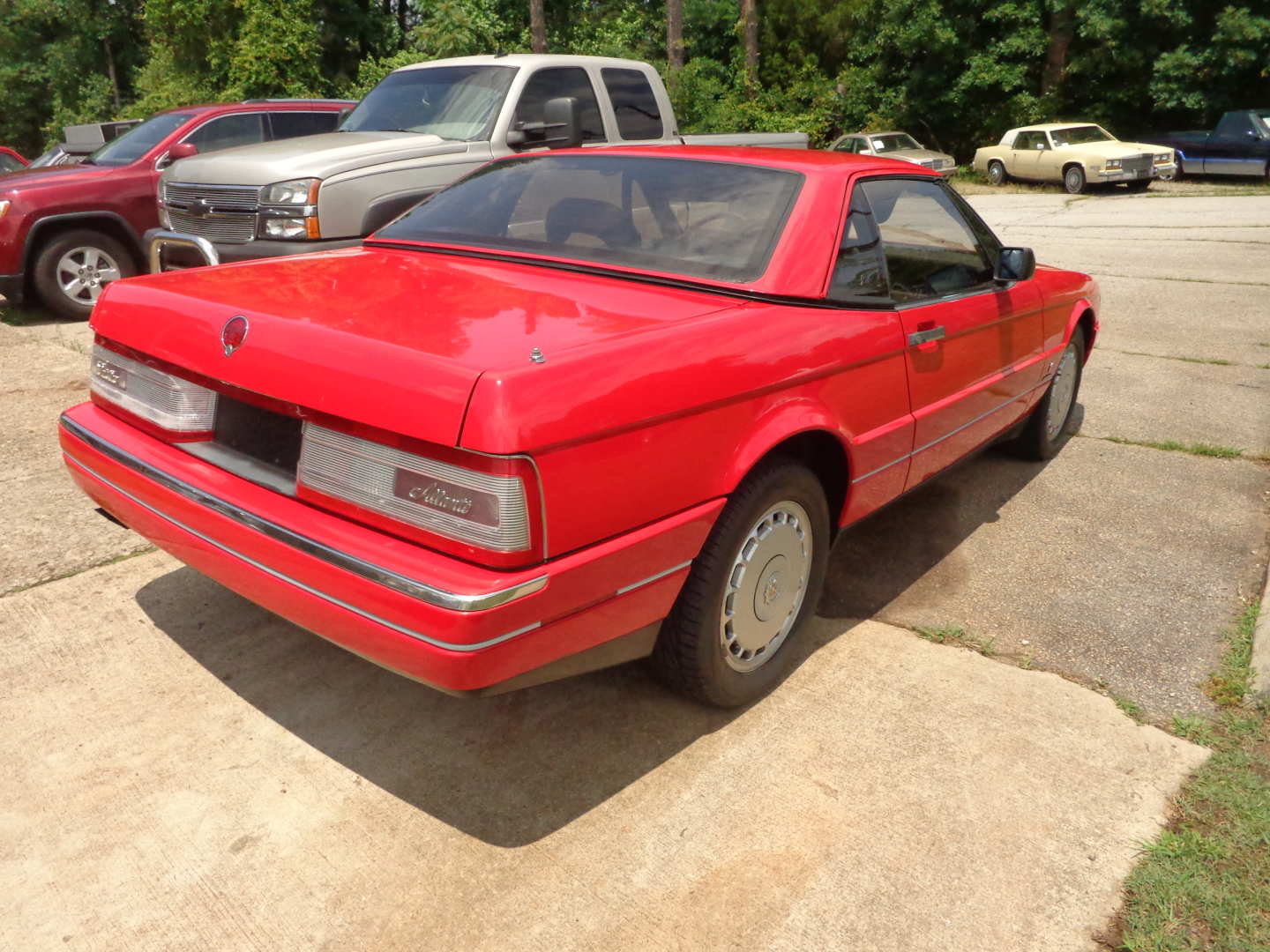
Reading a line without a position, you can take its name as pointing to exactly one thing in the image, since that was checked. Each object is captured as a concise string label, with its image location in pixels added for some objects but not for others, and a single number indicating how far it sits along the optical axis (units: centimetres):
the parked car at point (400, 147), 631
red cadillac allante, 217
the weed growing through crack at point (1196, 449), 526
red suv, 805
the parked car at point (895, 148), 2280
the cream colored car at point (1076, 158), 2066
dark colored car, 2120
